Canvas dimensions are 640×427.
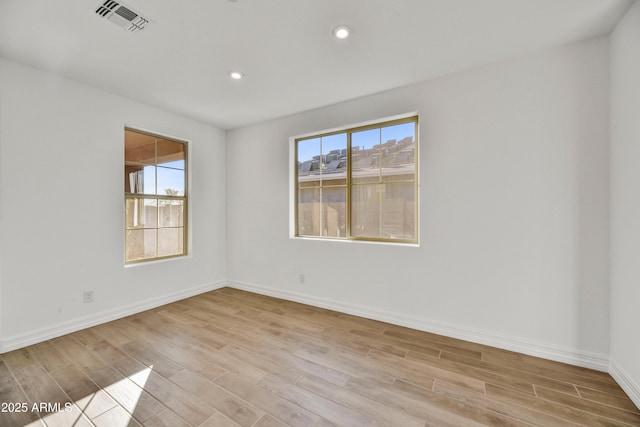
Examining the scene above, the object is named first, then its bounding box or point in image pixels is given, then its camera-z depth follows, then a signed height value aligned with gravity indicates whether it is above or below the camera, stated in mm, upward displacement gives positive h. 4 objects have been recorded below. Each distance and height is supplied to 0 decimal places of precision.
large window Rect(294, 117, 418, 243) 3107 +370
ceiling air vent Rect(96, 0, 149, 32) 1824 +1405
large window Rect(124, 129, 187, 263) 3418 +232
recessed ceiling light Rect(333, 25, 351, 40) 2047 +1401
